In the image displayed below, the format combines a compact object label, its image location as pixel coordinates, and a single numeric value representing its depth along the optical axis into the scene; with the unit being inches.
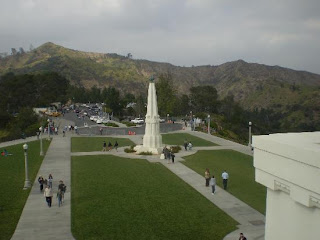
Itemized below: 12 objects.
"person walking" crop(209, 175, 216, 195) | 724.7
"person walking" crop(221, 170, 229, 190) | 757.9
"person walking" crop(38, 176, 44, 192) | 743.2
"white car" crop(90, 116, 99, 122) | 2490.9
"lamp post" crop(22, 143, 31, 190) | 773.3
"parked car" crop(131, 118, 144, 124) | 2408.5
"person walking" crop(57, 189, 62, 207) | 654.5
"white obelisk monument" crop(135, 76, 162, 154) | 1203.2
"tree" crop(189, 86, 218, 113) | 3582.7
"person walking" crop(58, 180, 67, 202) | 652.7
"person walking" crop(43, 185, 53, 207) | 641.4
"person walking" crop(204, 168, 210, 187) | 784.3
